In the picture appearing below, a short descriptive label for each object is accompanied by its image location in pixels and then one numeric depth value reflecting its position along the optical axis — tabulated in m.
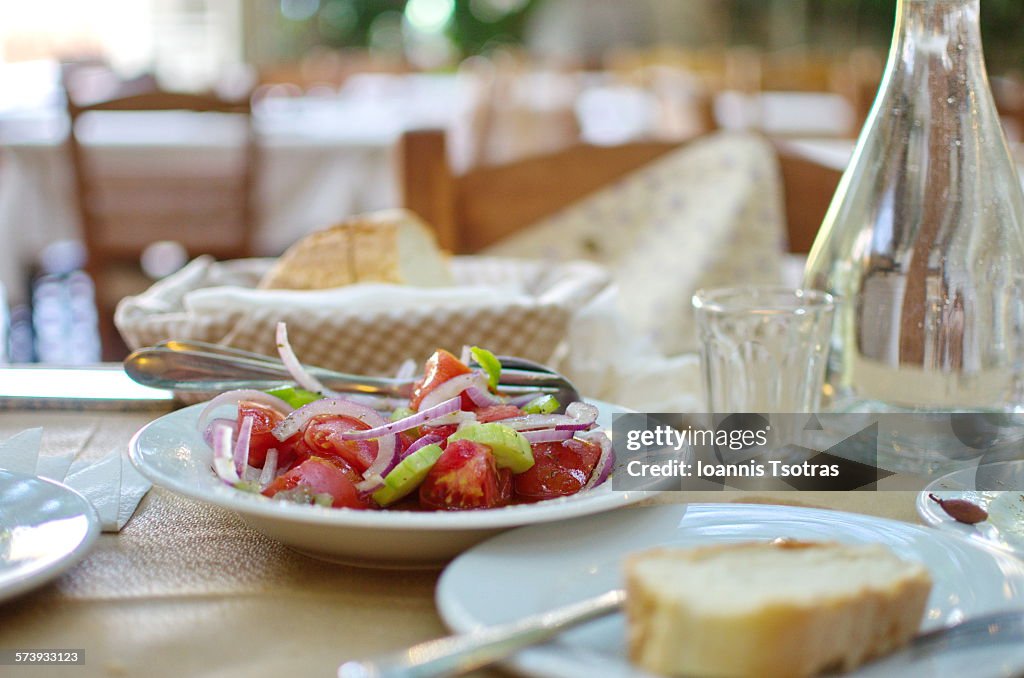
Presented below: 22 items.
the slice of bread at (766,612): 0.35
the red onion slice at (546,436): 0.55
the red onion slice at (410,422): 0.55
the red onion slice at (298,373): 0.68
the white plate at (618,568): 0.37
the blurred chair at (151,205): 2.41
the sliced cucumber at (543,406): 0.62
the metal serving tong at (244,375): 0.69
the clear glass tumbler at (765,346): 0.74
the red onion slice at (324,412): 0.57
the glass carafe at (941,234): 0.69
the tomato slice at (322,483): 0.51
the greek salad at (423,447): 0.51
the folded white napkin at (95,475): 0.59
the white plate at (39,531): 0.46
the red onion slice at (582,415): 0.58
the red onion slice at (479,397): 0.60
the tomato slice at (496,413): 0.59
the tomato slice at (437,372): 0.60
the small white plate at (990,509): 0.53
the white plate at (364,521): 0.46
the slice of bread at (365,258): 1.01
